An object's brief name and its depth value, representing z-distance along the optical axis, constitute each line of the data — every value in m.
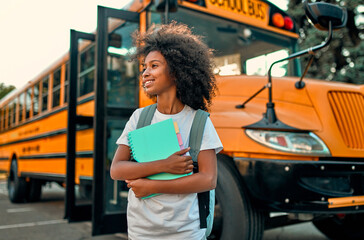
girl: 1.13
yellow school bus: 2.13
